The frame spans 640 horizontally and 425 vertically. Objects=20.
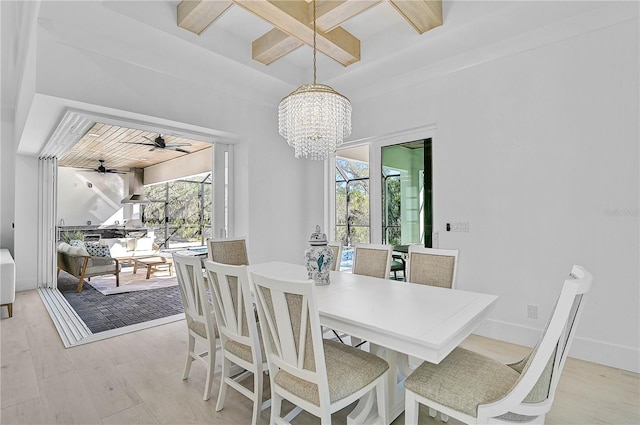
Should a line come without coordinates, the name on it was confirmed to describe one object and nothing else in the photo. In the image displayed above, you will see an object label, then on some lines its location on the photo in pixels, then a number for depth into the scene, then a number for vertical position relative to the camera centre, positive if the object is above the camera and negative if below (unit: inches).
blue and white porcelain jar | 87.3 -11.9
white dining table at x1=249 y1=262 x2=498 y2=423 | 53.6 -20.0
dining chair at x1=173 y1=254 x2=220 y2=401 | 80.7 -24.3
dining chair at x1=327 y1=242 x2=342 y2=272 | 117.4 -14.1
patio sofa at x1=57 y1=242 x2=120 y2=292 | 197.9 -28.4
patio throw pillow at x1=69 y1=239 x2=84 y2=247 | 225.3 -16.6
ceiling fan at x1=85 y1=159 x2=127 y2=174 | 316.8 +53.0
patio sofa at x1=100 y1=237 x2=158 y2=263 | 241.0 -22.3
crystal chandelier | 97.4 +31.7
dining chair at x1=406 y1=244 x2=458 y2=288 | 91.0 -15.5
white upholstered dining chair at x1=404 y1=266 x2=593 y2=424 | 44.8 -29.5
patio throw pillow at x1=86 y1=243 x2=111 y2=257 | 204.8 -19.7
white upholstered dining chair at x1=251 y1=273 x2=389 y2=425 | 54.1 -28.1
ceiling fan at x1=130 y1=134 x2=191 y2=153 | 212.6 +51.2
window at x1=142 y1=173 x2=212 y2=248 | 307.1 +8.3
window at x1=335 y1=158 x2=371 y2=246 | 173.3 +8.2
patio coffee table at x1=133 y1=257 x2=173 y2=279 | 229.9 -32.2
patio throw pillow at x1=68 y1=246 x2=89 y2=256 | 197.4 -19.5
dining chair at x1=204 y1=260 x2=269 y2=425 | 68.5 -25.2
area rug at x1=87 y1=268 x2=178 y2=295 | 202.8 -44.7
